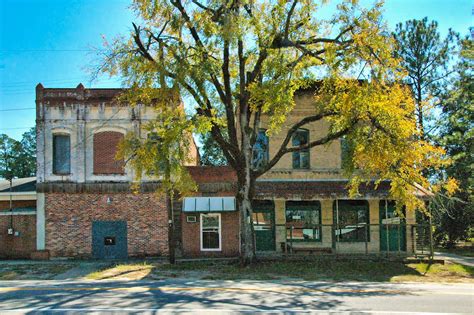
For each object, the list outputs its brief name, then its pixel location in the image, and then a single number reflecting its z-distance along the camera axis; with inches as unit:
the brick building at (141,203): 911.0
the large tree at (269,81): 655.1
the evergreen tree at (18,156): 2073.1
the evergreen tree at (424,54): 1296.8
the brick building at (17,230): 913.5
